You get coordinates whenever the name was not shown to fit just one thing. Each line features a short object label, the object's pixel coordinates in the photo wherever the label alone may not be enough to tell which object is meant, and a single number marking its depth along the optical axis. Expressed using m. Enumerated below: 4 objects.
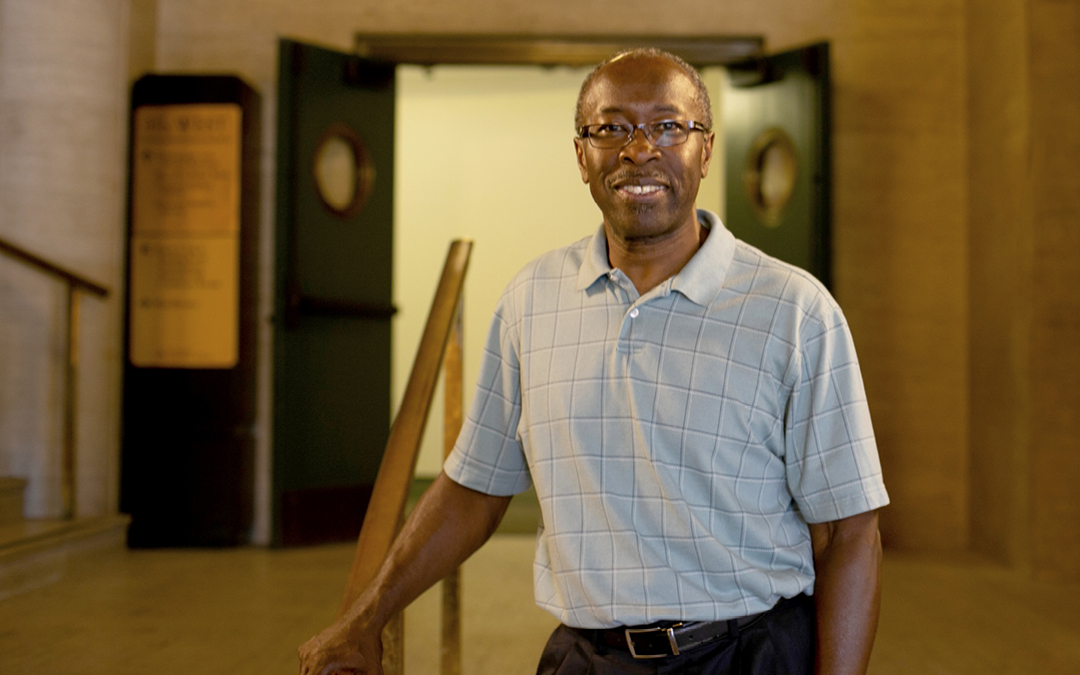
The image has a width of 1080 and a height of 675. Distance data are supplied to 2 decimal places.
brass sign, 4.34
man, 1.11
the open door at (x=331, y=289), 4.17
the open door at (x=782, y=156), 4.15
